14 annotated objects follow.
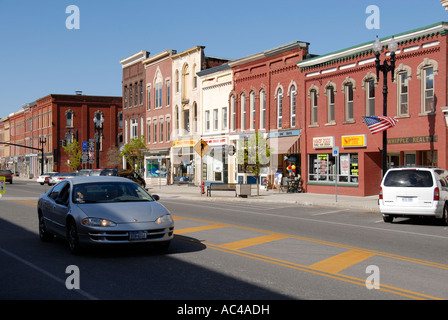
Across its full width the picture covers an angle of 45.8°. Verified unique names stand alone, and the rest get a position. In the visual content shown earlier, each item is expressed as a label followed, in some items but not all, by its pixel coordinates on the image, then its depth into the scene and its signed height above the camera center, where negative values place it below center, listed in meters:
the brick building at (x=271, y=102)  34.72 +4.29
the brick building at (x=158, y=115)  50.37 +4.74
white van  16.39 -0.99
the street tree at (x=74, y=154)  72.31 +1.21
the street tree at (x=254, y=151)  33.31 +0.72
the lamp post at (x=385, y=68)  22.17 +4.02
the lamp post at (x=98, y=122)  45.98 +3.56
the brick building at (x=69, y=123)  79.69 +6.06
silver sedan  9.62 -0.98
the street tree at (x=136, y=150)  53.21 +1.28
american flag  23.92 +1.78
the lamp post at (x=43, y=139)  81.12 +3.71
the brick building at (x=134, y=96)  56.12 +7.38
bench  30.38 -1.42
